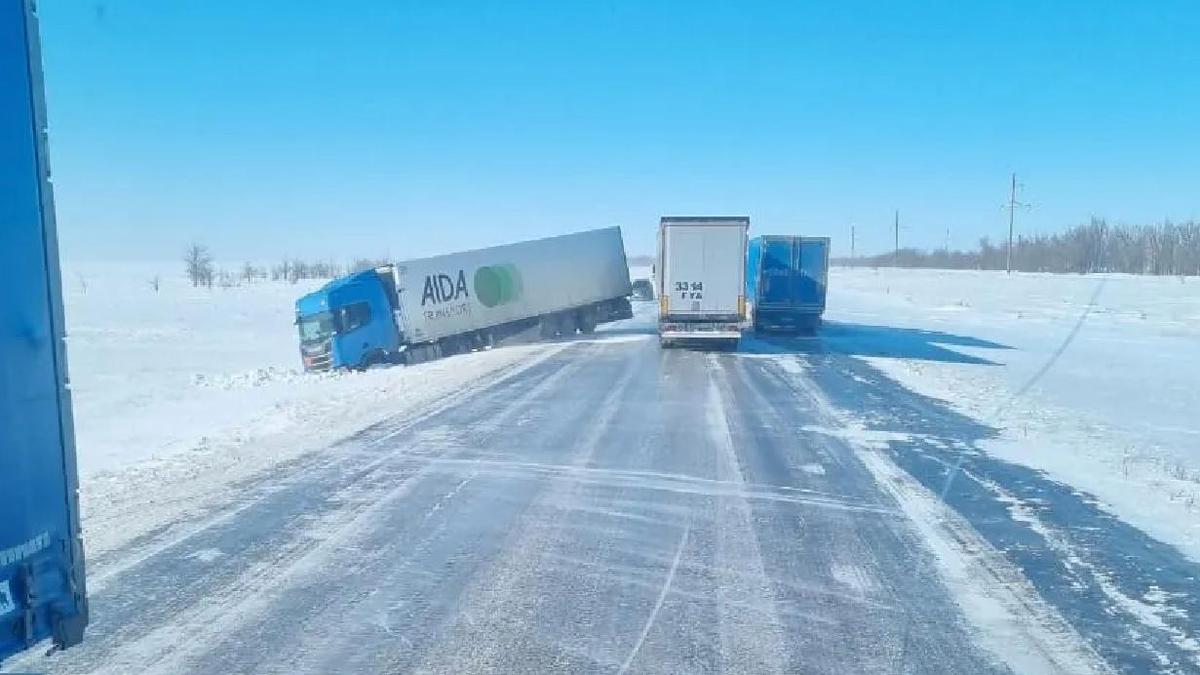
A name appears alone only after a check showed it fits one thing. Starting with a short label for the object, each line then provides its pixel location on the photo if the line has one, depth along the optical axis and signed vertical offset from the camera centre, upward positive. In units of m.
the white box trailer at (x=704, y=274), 24.69 -0.06
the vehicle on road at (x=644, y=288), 41.81 -0.80
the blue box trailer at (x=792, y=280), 30.92 -0.32
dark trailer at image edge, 2.98 -0.39
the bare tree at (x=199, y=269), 110.25 +1.42
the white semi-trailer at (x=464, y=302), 27.39 -0.91
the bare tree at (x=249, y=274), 126.12 +0.72
